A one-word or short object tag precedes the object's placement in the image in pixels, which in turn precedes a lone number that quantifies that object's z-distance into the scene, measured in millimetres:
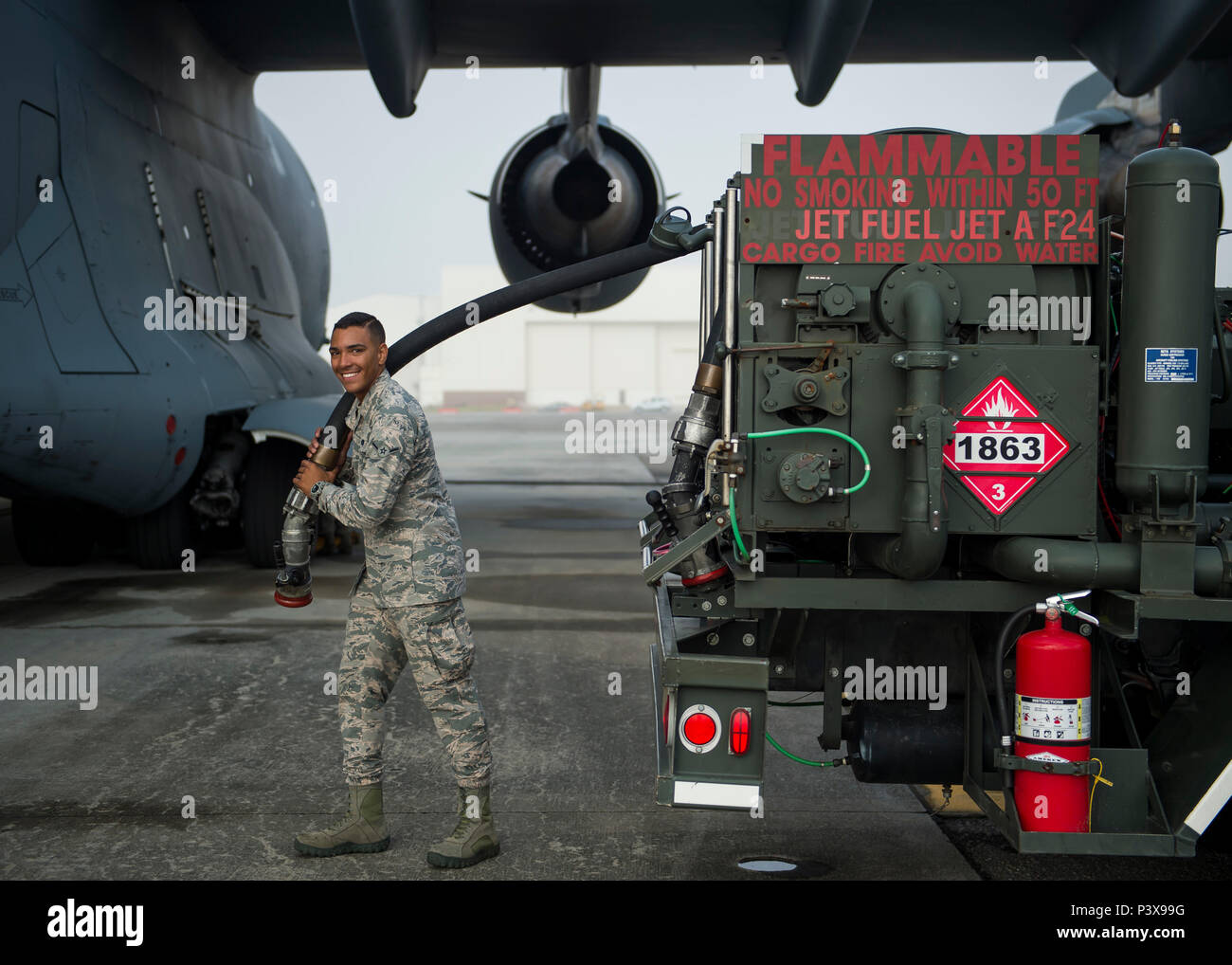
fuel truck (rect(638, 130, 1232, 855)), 3449
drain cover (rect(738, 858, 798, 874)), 4094
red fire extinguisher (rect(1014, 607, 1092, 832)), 3479
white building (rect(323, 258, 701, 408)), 82562
